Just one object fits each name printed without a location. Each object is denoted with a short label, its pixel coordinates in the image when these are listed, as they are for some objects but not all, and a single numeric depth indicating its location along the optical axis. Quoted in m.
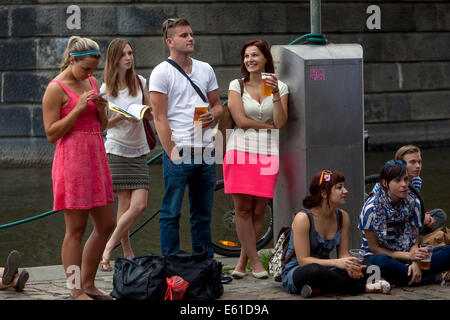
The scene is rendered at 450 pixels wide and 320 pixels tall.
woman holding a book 11.80
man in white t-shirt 10.66
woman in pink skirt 11.19
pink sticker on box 11.59
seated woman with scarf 10.35
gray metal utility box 11.62
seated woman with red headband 9.90
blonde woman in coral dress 9.45
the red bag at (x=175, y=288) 9.54
